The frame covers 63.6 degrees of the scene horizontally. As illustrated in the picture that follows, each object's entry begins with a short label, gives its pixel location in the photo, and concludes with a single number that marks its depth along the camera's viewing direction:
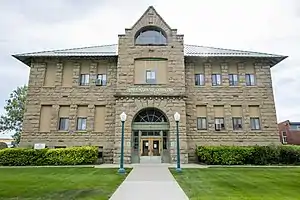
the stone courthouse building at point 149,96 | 22.75
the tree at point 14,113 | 39.72
